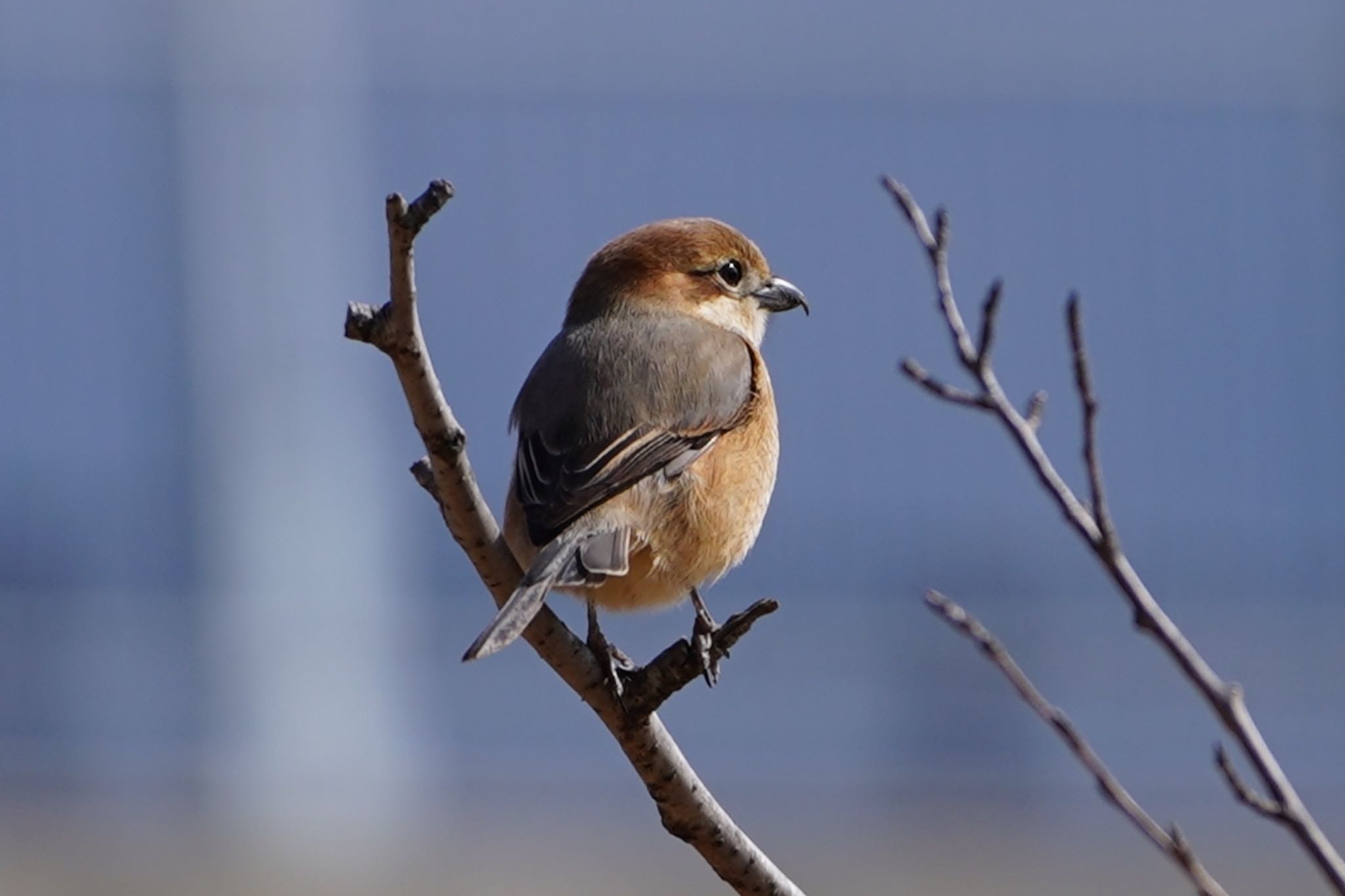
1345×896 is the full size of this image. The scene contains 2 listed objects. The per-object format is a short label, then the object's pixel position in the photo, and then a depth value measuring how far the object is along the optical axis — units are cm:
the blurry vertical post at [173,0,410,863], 1521
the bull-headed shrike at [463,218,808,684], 598
